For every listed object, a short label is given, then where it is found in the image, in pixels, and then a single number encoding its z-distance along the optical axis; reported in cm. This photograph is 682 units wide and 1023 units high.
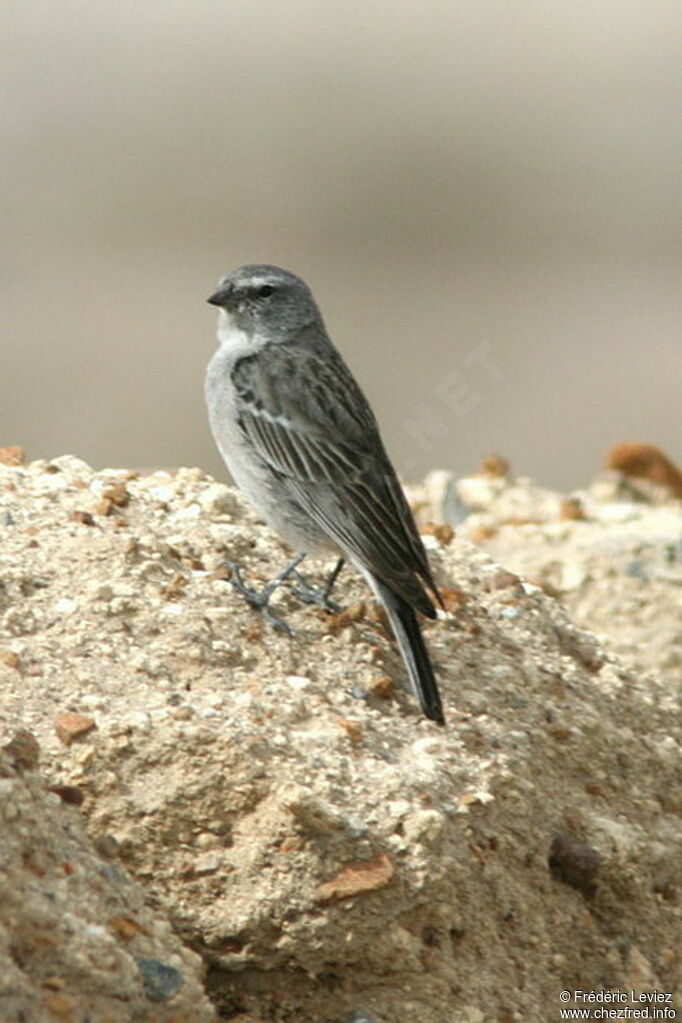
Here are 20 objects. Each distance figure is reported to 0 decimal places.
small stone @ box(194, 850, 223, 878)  930
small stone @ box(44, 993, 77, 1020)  768
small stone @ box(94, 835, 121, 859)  906
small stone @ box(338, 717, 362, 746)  1030
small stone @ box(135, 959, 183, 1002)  817
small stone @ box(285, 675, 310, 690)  1074
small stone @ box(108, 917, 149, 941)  833
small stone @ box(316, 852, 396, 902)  925
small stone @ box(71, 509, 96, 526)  1177
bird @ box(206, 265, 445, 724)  1204
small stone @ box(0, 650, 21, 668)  1008
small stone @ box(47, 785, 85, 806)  925
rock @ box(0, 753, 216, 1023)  776
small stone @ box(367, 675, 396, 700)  1108
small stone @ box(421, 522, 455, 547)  1408
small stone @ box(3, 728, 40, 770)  884
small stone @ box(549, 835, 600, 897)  1048
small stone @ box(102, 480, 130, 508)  1212
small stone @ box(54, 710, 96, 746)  955
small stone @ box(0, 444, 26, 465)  1314
